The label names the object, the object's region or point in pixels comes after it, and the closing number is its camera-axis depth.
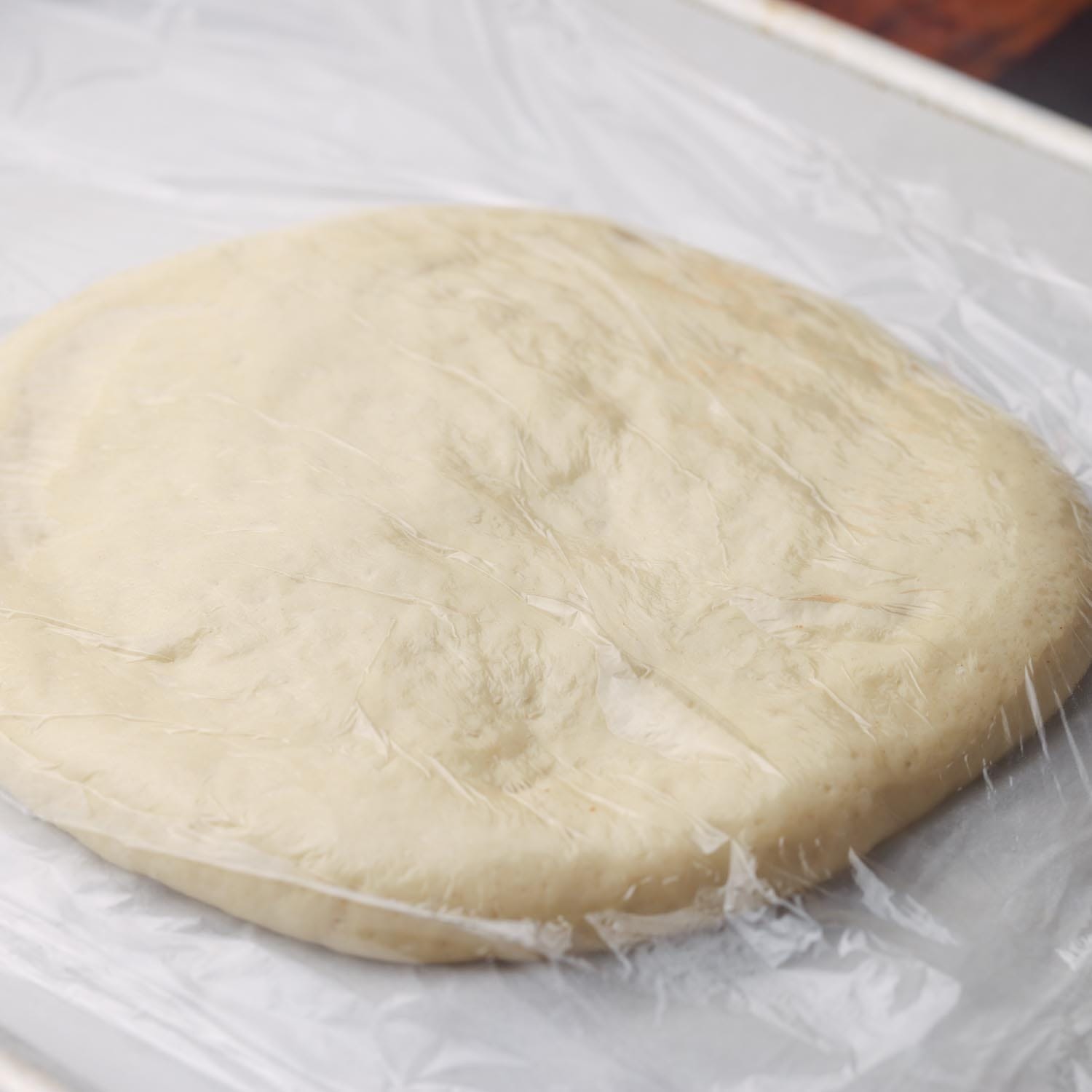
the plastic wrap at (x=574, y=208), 0.41
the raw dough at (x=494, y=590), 0.41
